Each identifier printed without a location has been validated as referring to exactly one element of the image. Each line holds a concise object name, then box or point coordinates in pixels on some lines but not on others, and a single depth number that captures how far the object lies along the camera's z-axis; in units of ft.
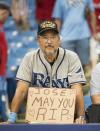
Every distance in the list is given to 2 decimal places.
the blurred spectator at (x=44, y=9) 53.16
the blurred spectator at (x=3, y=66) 42.73
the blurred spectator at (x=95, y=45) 48.16
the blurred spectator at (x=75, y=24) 46.09
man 34.65
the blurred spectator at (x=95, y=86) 34.58
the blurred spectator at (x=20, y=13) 51.93
